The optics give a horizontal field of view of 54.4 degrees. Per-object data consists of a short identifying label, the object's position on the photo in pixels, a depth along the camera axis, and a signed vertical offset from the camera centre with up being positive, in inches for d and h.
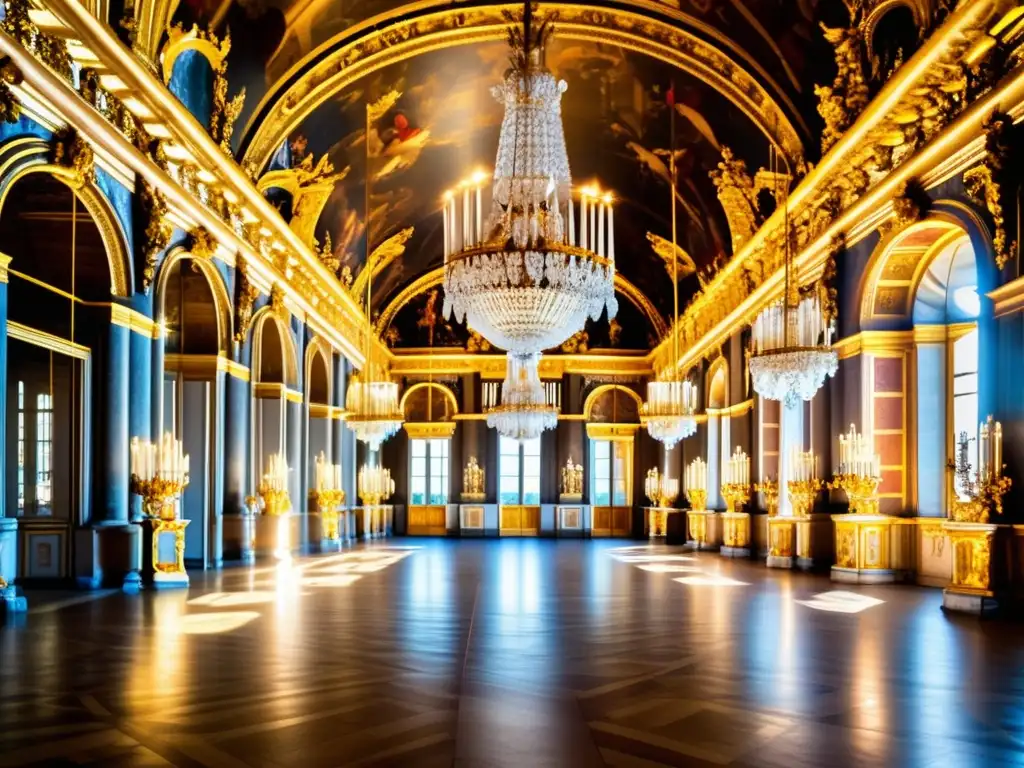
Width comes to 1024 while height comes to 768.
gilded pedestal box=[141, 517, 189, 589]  487.2 -58.8
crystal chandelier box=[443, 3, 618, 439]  410.6 +78.1
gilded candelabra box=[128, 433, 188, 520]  474.9 -18.7
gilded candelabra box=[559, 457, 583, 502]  1258.0 -62.0
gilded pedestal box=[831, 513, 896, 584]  534.6 -63.1
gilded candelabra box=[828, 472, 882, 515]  534.0 -32.8
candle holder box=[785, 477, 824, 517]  601.6 -38.0
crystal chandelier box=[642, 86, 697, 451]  695.1 +16.2
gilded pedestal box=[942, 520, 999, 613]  387.2 -54.8
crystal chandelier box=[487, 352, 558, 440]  952.3 +22.5
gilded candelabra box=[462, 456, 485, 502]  1259.2 -61.1
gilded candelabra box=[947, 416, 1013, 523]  389.7 -21.1
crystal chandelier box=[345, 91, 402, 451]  776.9 +20.1
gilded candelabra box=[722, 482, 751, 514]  796.0 -51.5
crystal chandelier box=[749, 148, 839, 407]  470.0 +37.3
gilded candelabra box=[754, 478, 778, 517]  706.2 -44.9
